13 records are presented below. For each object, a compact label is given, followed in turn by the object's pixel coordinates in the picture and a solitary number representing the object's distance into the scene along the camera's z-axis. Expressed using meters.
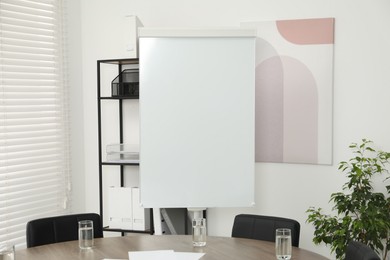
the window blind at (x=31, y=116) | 4.55
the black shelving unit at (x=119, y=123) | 4.84
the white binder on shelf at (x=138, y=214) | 4.83
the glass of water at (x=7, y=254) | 2.66
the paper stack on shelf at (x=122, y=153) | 4.92
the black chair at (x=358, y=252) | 2.65
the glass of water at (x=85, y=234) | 3.12
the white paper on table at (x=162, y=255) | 3.01
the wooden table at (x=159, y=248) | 3.04
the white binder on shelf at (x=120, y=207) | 4.88
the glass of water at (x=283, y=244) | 2.83
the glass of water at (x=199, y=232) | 3.18
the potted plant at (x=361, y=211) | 3.94
